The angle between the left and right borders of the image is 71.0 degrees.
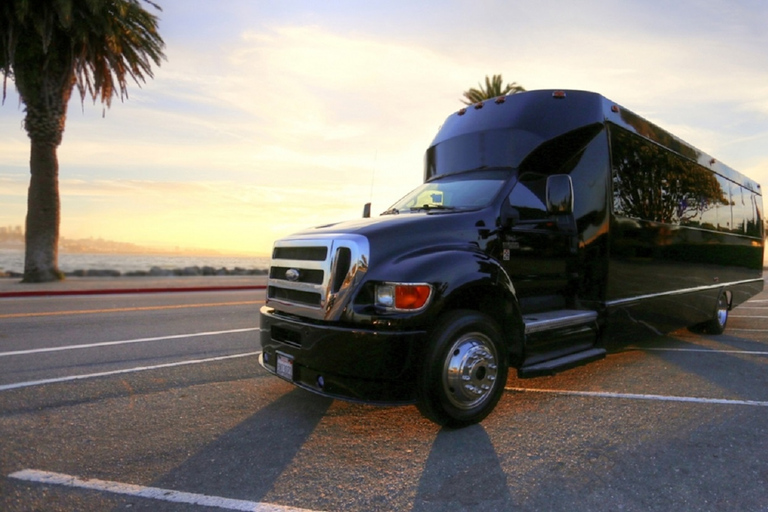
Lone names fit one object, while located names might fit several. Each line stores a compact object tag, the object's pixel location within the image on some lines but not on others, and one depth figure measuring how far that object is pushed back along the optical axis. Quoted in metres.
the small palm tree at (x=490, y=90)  31.69
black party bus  3.82
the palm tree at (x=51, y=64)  16.25
